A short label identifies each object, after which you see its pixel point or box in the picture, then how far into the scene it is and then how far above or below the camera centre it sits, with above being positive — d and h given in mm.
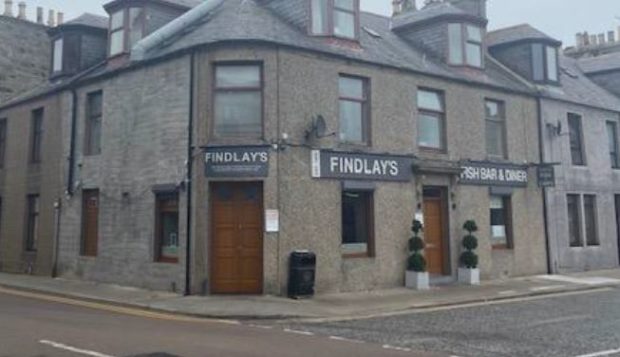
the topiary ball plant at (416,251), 17875 -88
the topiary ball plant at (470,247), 19219 +11
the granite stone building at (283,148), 16078 +2856
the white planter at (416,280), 17797 -897
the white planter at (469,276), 19172 -856
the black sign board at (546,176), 22109 +2440
